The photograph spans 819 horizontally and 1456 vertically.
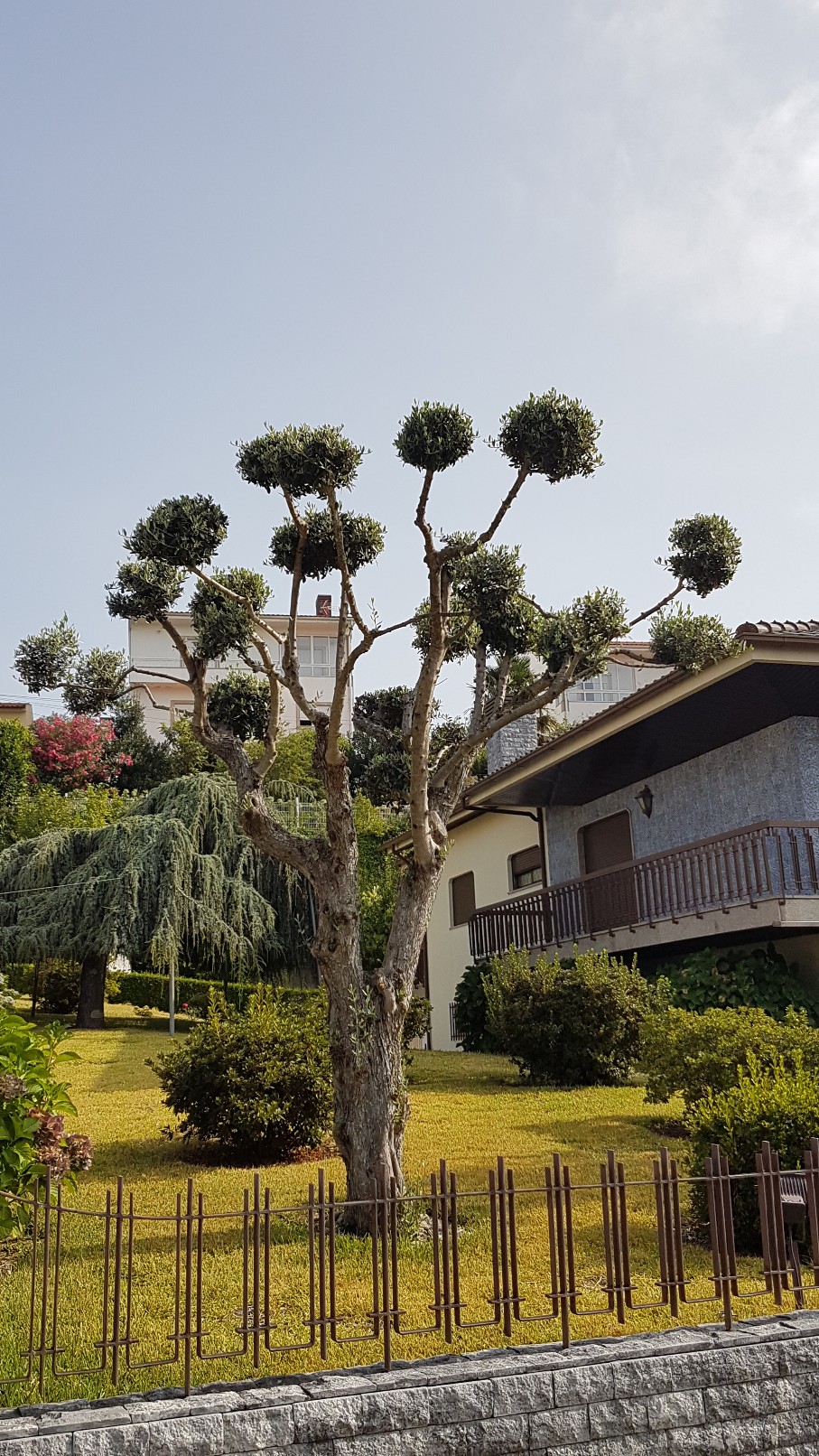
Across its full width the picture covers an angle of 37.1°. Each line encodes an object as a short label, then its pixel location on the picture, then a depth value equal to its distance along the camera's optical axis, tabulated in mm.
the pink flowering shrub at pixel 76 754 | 36031
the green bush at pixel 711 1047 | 9062
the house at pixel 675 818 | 13875
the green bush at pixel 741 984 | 14227
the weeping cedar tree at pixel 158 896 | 20781
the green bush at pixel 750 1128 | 7102
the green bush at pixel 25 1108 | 6148
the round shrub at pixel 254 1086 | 9602
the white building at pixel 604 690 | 48269
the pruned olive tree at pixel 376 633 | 8047
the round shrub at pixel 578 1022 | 13383
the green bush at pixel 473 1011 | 18453
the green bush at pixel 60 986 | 24125
